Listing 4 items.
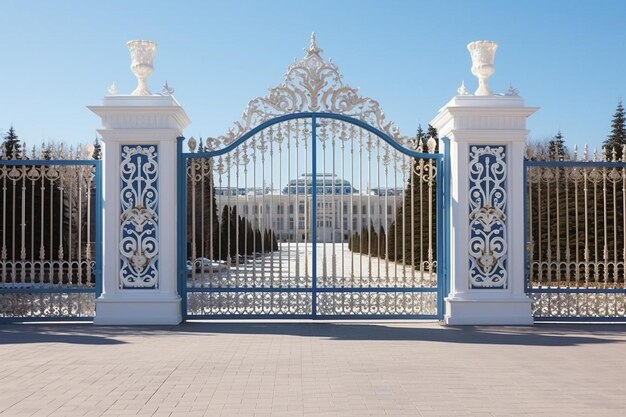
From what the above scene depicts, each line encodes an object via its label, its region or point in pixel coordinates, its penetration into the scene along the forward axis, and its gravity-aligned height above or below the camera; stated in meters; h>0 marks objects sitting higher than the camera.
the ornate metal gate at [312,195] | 10.60 +0.32
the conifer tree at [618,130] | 31.36 +3.86
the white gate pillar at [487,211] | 10.32 +0.07
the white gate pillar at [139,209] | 10.33 +0.14
